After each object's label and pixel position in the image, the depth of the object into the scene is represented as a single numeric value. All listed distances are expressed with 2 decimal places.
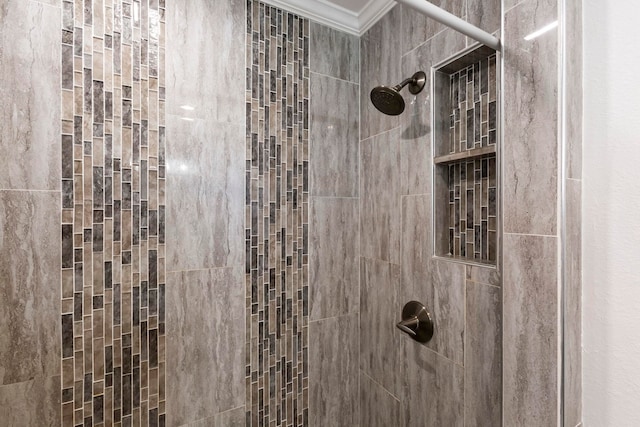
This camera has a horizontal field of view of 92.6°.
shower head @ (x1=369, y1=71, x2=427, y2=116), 0.97
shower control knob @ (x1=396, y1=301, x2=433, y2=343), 1.04
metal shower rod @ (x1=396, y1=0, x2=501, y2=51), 0.60
